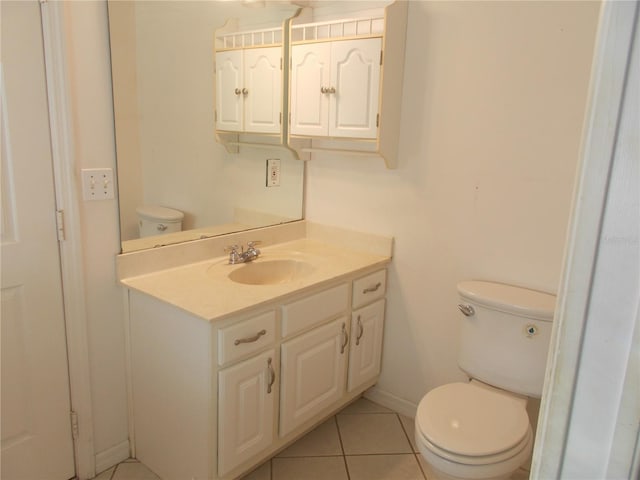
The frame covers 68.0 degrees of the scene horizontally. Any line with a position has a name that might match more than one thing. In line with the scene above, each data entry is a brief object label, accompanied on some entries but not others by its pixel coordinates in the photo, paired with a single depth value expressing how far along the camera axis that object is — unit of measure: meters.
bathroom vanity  1.70
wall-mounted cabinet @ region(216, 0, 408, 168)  2.13
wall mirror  1.88
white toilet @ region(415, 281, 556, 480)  1.60
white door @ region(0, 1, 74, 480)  1.57
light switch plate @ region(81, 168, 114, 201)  1.76
